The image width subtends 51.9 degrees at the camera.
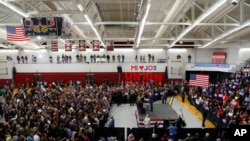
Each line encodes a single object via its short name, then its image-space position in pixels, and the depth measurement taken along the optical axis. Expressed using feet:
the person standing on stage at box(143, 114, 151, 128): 44.19
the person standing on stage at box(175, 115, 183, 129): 43.68
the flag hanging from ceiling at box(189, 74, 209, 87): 62.13
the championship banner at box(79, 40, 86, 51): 69.65
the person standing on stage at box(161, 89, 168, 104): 70.08
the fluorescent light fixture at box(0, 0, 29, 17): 32.69
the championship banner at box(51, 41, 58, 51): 73.99
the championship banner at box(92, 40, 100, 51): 70.08
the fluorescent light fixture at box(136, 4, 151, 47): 41.77
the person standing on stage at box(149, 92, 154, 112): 56.22
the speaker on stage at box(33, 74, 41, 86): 96.12
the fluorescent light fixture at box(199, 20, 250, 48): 45.38
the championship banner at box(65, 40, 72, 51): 70.13
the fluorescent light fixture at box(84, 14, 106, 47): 41.68
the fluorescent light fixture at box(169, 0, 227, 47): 31.24
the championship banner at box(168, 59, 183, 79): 96.32
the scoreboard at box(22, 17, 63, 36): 35.63
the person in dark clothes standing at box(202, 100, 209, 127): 54.72
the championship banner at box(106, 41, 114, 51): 80.02
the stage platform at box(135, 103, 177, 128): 48.08
